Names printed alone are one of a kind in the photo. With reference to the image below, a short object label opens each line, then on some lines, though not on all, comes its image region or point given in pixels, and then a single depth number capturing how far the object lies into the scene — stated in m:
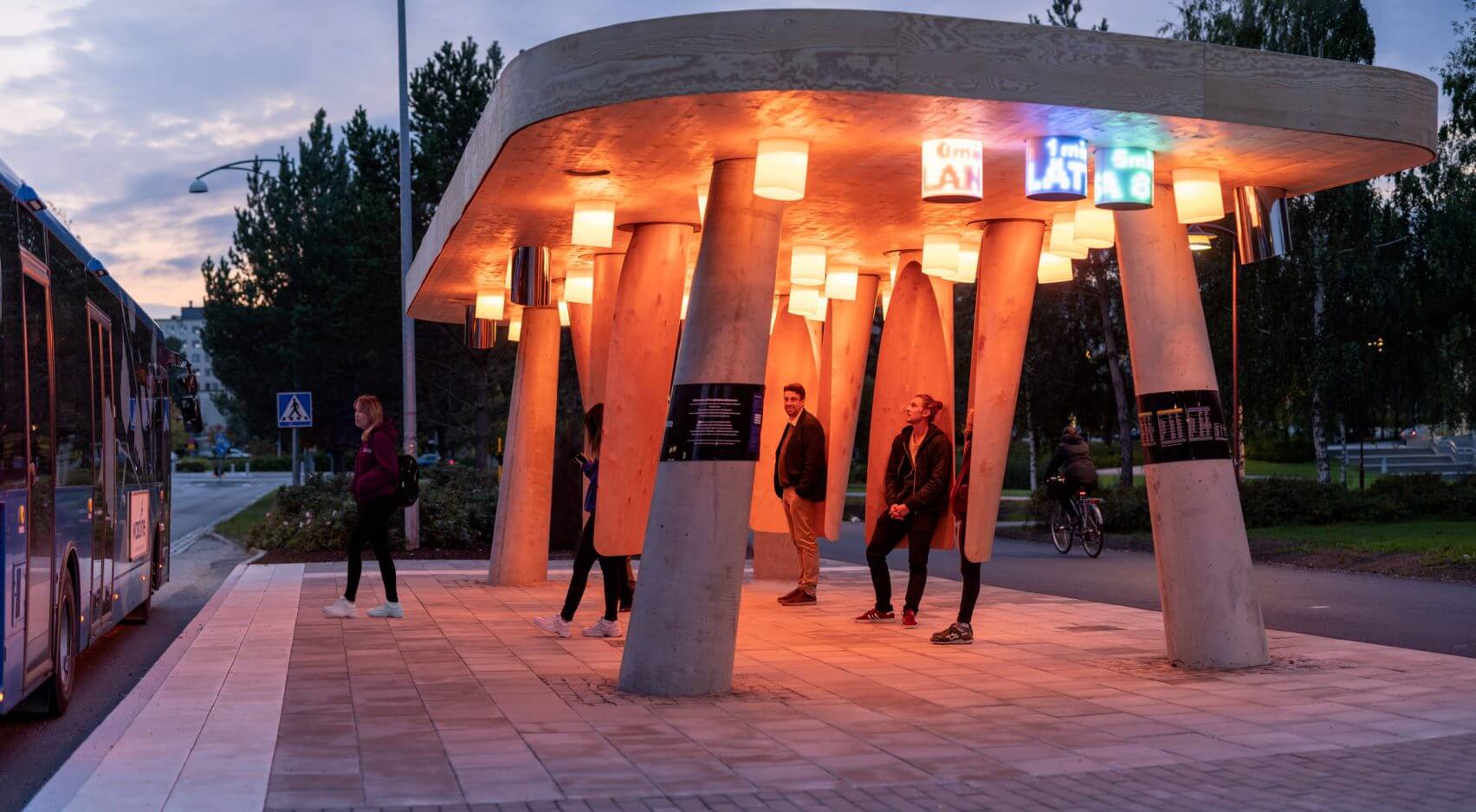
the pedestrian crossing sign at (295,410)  27.56
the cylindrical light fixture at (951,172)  9.57
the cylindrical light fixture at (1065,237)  13.04
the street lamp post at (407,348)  24.59
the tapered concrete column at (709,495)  9.43
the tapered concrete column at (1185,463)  10.52
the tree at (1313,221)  31.62
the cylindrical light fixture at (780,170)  9.41
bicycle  23.77
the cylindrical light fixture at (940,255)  14.14
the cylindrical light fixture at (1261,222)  10.97
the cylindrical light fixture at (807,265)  15.05
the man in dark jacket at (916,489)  12.84
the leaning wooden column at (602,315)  14.46
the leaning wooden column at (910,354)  14.80
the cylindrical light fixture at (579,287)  16.33
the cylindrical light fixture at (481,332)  19.17
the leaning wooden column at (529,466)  18.28
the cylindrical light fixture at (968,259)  14.61
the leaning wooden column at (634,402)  12.07
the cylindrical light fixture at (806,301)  16.16
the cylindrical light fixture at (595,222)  11.73
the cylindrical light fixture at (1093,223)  12.32
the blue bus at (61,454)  7.92
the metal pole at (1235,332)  12.28
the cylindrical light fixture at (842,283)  16.27
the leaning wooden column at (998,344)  12.47
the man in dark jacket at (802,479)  14.82
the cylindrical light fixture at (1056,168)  9.58
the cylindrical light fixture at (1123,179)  9.89
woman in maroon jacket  13.45
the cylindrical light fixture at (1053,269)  15.02
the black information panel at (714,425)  9.61
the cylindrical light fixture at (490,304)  18.34
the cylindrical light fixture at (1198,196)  10.52
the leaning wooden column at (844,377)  15.93
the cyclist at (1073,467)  23.91
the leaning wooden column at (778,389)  16.81
